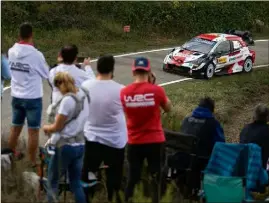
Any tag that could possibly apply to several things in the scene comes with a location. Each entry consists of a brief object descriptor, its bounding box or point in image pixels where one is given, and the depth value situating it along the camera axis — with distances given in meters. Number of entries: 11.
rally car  41.56
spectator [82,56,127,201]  14.31
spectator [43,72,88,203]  13.55
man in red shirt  13.99
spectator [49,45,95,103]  14.86
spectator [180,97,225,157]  16.25
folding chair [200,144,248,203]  15.04
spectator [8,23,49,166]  16.02
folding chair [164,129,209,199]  16.03
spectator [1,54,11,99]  16.16
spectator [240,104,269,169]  16.73
